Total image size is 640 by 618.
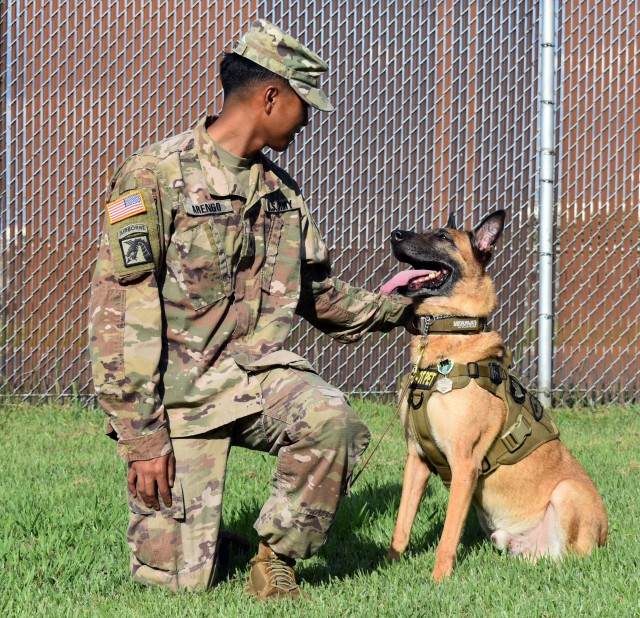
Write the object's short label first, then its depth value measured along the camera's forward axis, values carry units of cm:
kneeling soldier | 286
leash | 347
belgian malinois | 330
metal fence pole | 607
